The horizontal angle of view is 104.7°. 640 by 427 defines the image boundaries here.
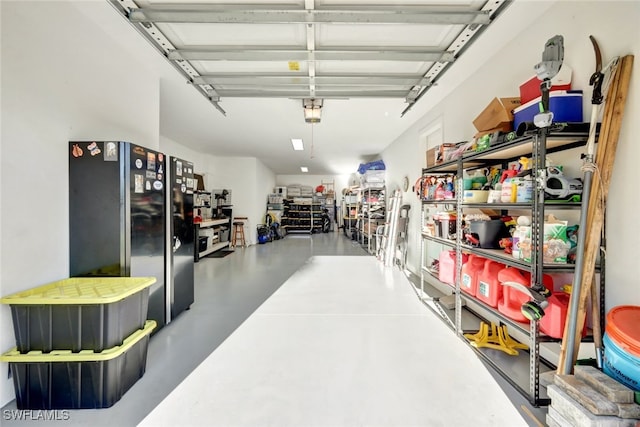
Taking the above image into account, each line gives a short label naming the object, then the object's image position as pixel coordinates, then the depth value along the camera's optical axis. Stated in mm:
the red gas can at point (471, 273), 2082
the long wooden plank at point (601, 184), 1349
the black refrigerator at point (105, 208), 1860
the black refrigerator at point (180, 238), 2502
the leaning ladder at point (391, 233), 4844
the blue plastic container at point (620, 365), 1068
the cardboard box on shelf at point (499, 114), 1844
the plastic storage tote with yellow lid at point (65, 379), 1419
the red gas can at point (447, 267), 2441
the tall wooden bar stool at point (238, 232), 7491
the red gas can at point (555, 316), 1480
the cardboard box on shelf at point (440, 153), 2557
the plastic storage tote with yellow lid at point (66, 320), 1409
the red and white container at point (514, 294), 1678
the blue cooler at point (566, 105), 1562
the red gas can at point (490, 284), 1869
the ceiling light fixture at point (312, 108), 3439
